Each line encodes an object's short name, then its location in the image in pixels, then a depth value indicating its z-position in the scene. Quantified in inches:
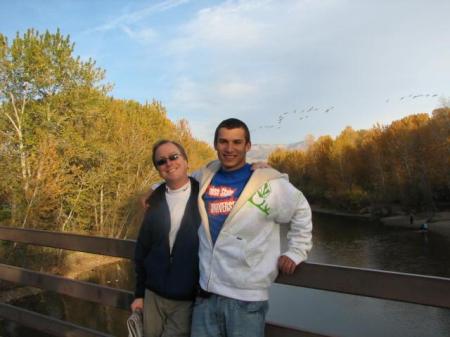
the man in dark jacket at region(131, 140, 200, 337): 89.0
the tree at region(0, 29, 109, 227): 935.0
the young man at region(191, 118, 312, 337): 82.5
